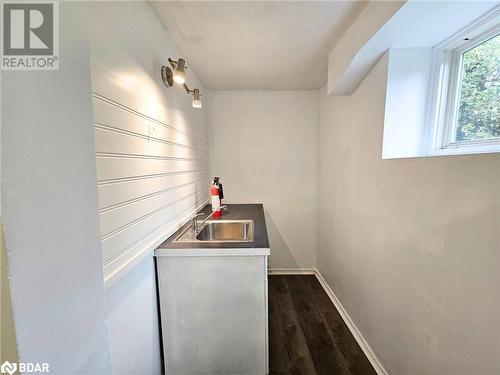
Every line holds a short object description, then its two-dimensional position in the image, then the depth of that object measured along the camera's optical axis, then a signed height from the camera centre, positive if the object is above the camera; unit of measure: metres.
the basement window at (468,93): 0.93 +0.40
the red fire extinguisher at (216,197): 2.06 -0.30
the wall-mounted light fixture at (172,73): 1.30 +0.60
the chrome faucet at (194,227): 1.59 -0.46
